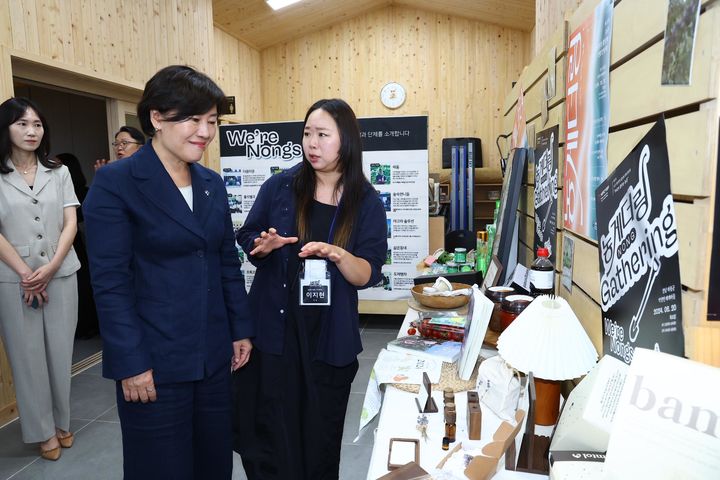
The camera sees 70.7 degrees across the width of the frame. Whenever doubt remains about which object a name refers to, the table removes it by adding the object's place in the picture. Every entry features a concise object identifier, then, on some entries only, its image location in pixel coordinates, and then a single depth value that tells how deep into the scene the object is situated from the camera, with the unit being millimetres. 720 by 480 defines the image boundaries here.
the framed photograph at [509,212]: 2055
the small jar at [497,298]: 1775
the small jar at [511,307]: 1623
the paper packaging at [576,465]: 768
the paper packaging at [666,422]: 581
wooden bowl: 2047
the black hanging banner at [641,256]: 856
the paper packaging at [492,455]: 959
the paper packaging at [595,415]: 864
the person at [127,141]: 3324
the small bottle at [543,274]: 1584
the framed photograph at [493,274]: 2016
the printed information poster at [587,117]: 1236
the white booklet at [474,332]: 1390
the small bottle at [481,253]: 2639
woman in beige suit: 2424
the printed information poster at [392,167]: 4230
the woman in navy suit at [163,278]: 1368
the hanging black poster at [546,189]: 1766
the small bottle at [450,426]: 1145
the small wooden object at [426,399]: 1290
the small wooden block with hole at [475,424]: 1140
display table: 1052
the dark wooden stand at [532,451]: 1040
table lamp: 1086
